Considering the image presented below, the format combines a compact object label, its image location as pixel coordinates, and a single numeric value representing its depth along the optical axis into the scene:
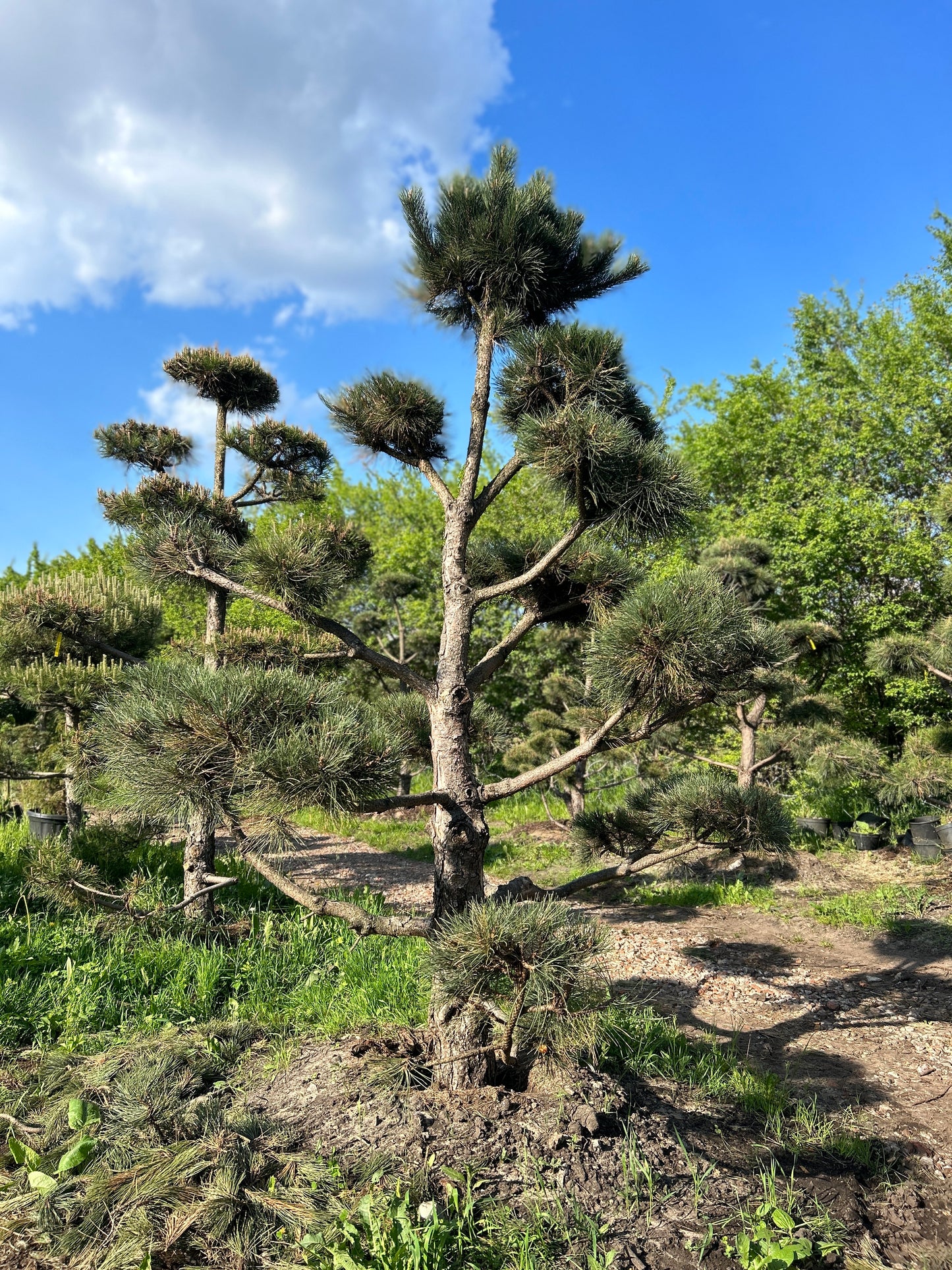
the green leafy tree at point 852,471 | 11.98
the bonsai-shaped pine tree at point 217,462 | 5.32
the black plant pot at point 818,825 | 9.12
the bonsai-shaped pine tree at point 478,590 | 2.64
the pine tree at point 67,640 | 5.51
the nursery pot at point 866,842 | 8.50
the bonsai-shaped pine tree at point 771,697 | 8.02
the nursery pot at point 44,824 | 7.01
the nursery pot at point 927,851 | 7.91
